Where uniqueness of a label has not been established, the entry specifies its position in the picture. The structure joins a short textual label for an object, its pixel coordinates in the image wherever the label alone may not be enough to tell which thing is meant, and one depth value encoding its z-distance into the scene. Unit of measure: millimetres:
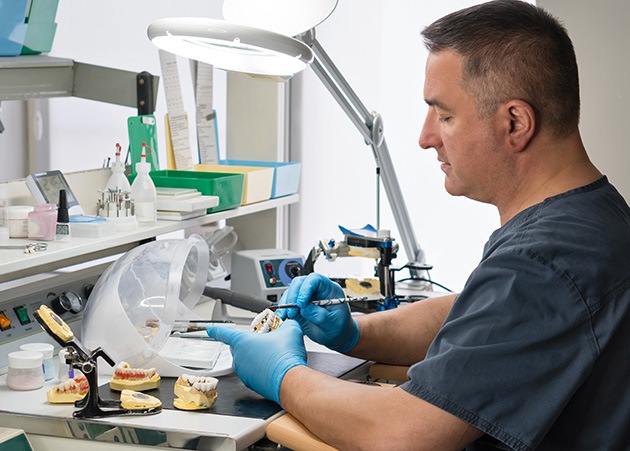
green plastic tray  2348
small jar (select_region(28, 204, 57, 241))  1910
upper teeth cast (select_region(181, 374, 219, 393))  1594
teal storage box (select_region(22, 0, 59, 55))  2266
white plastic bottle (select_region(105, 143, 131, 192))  2191
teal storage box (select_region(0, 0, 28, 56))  2164
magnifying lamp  1695
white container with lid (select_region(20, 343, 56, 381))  1766
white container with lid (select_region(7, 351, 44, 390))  1702
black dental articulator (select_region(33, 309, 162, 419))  1550
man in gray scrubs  1271
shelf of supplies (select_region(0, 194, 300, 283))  1770
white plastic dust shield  1773
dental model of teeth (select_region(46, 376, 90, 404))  1627
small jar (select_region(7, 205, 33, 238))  1928
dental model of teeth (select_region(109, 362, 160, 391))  1682
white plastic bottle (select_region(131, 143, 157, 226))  2178
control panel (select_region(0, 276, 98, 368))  1852
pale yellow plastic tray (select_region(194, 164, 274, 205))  2535
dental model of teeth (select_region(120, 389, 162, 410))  1576
